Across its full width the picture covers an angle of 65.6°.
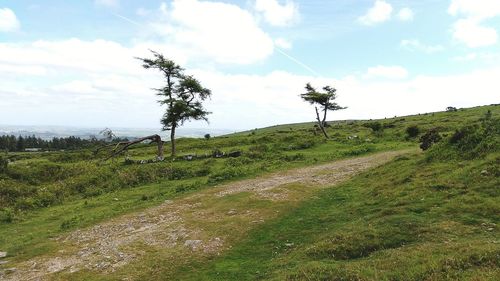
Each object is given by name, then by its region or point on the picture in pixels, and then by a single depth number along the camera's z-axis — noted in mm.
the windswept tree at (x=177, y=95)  43875
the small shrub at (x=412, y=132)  46531
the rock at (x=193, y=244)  14363
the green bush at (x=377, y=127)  58756
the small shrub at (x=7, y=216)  21703
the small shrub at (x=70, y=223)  18984
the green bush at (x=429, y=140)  28781
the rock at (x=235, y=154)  39344
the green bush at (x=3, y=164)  31531
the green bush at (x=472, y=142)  19781
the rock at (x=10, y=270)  13484
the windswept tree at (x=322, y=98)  62562
